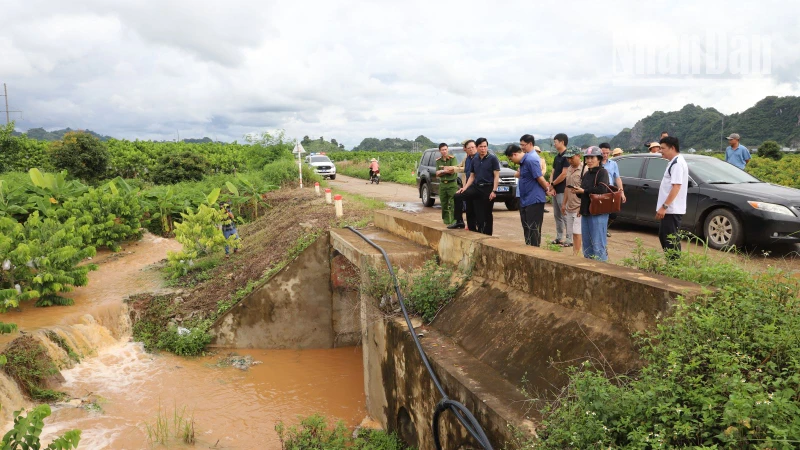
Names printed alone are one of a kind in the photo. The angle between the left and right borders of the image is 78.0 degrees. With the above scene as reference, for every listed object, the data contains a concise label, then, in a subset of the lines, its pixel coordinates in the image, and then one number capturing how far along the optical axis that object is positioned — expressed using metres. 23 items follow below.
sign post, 19.41
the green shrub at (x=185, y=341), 9.49
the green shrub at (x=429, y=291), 5.74
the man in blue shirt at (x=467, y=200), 7.48
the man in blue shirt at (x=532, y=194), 6.47
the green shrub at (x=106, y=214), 12.86
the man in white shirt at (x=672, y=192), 5.36
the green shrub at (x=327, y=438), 5.82
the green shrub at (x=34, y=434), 3.63
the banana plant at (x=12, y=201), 12.54
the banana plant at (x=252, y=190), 17.77
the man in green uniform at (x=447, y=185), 8.75
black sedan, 6.77
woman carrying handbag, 5.75
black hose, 3.33
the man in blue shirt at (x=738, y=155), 9.88
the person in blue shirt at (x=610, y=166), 7.30
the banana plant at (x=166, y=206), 16.00
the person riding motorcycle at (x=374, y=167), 26.20
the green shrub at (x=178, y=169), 22.58
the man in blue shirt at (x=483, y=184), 7.25
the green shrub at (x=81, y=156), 21.28
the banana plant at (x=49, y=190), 13.16
